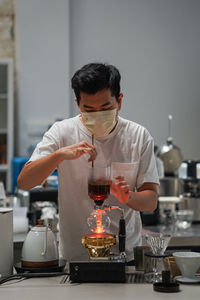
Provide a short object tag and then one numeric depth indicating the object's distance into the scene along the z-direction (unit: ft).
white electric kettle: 7.11
